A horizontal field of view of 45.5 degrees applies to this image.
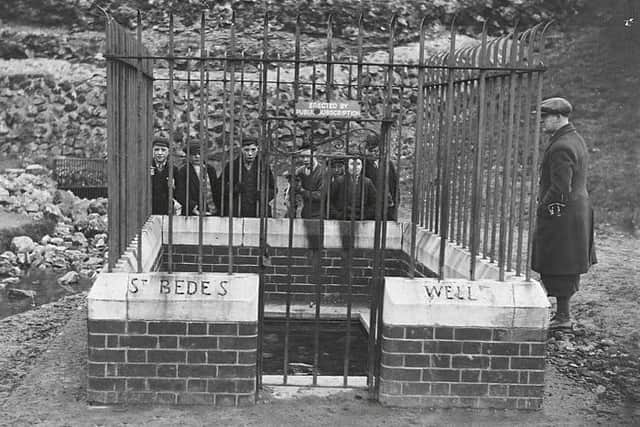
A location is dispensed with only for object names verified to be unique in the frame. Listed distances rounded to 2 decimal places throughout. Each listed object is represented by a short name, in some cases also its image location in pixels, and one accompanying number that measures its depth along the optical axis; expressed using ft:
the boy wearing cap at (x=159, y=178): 30.58
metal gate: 16.75
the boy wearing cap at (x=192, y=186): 30.91
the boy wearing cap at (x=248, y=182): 30.68
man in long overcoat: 23.88
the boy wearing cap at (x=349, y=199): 29.19
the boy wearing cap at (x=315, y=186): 29.86
